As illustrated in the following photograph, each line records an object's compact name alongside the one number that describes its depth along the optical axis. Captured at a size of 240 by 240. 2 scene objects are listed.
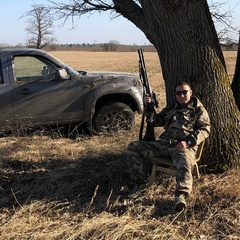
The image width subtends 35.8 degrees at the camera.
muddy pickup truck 6.41
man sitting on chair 3.72
